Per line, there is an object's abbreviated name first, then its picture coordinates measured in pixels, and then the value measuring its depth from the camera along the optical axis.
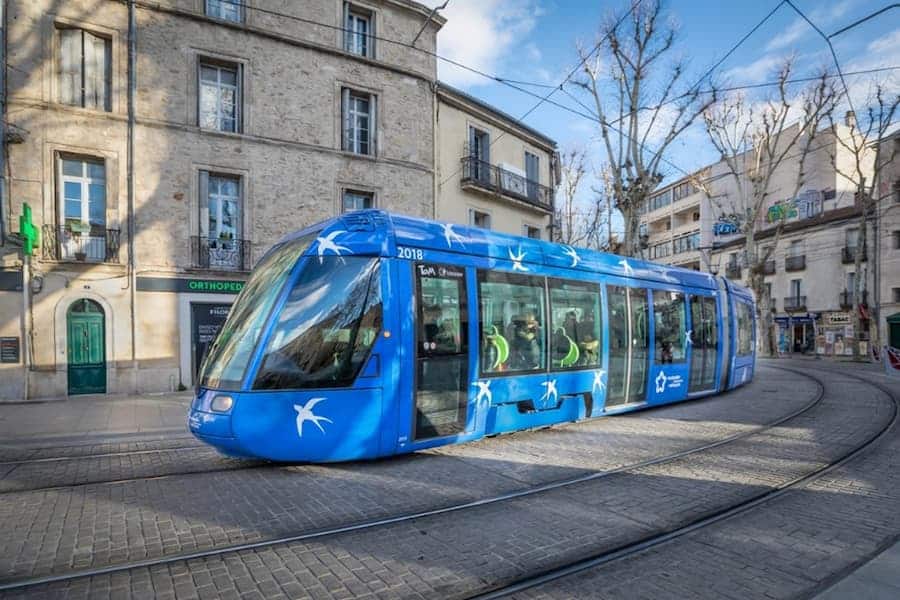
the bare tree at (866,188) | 26.75
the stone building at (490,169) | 19.83
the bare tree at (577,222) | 37.06
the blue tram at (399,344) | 5.10
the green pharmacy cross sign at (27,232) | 12.09
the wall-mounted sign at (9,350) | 12.36
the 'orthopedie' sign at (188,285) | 13.78
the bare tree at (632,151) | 19.45
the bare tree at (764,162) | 26.50
